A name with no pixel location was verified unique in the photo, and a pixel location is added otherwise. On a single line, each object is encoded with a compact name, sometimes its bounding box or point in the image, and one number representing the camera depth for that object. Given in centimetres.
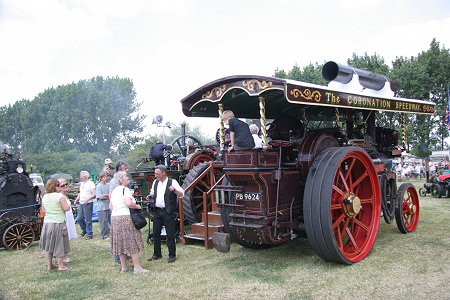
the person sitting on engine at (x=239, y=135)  478
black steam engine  702
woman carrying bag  493
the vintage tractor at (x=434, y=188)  1138
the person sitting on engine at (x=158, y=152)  811
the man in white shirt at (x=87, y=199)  788
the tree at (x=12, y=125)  4425
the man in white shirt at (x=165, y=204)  536
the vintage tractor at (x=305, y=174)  449
